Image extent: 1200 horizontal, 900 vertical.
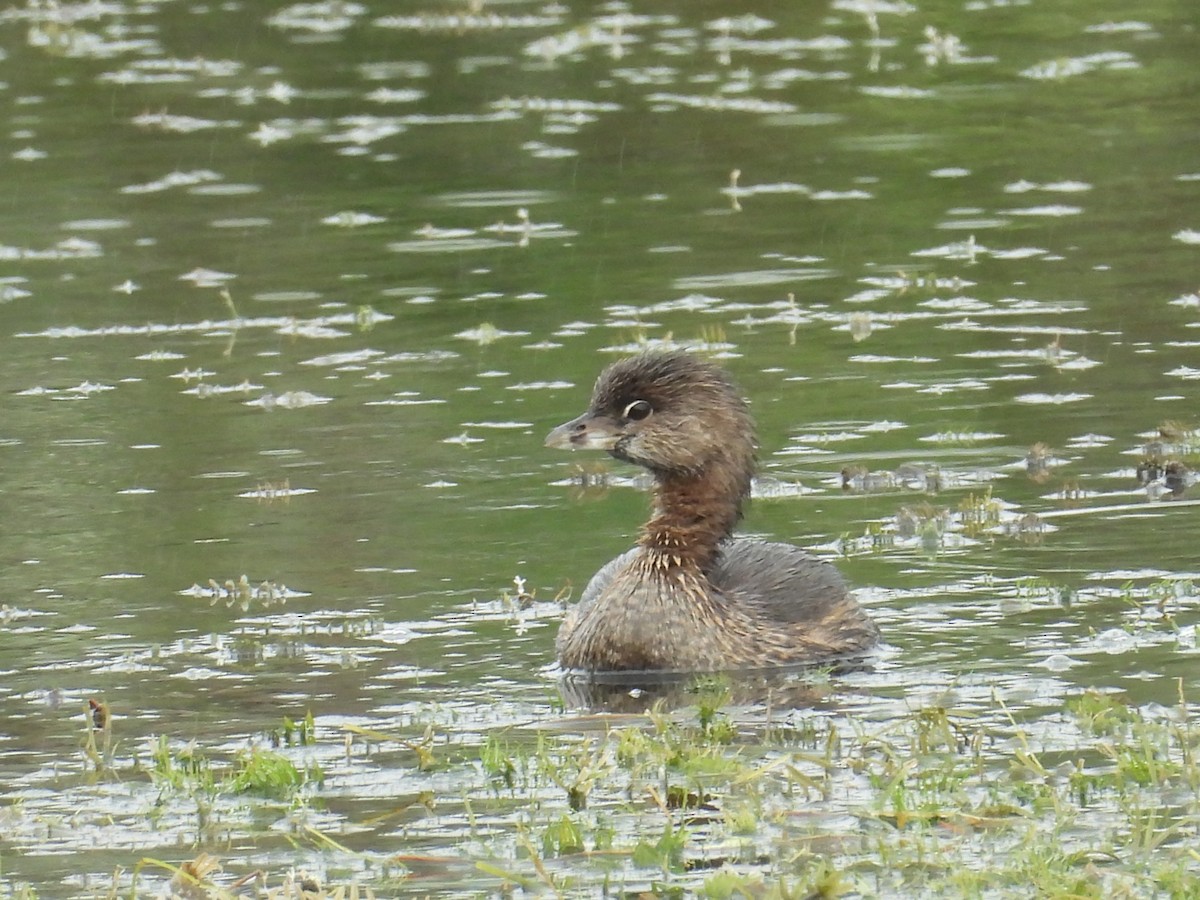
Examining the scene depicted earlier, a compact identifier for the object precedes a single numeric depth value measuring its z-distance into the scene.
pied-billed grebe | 11.58
